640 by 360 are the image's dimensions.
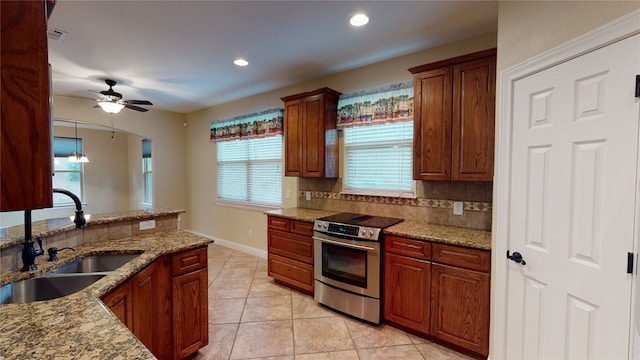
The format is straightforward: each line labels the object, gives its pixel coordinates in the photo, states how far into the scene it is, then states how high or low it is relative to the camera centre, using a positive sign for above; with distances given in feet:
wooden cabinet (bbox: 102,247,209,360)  5.47 -2.92
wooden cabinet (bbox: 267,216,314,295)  10.66 -3.20
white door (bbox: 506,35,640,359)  4.22 -0.57
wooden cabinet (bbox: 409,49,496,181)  7.52 +1.55
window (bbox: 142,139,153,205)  21.77 +0.07
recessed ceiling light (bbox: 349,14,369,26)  7.46 +4.11
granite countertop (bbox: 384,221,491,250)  7.22 -1.72
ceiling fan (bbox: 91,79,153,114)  11.55 +2.88
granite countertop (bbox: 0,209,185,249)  5.20 -1.25
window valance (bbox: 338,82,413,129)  9.77 +2.45
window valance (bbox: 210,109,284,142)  13.99 +2.47
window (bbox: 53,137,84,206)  21.74 +0.05
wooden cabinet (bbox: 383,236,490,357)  7.04 -3.20
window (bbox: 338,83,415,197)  10.01 +1.22
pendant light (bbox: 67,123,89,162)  19.16 +0.79
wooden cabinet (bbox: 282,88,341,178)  11.21 +1.60
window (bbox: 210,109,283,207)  14.52 +0.78
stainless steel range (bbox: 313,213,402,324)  8.66 -2.98
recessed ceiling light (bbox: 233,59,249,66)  10.52 +4.14
